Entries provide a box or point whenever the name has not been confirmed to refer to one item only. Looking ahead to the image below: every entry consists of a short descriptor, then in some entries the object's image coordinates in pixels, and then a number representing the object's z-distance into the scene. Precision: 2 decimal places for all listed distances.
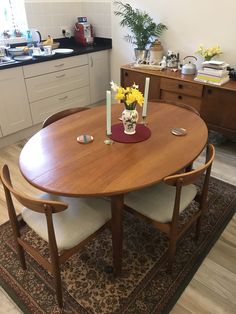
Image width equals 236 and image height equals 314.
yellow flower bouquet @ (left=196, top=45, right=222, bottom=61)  2.79
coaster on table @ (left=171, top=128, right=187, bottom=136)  1.66
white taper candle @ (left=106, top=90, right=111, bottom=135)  1.46
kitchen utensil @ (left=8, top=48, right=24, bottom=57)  3.04
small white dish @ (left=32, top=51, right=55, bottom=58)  3.05
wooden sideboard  2.59
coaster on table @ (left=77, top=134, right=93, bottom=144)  1.57
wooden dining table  1.23
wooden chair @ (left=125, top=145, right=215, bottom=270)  1.40
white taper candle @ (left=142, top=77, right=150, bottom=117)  1.64
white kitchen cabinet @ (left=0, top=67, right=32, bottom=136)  2.77
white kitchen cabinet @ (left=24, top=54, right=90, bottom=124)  3.04
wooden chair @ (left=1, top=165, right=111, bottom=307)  1.19
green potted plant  3.13
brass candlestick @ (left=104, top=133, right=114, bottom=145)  1.55
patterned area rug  1.43
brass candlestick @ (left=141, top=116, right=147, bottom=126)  1.79
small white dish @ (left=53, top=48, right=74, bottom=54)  3.33
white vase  1.54
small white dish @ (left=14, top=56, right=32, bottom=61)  2.91
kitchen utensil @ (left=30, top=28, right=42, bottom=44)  3.38
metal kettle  2.93
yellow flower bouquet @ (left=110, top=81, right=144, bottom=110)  1.46
